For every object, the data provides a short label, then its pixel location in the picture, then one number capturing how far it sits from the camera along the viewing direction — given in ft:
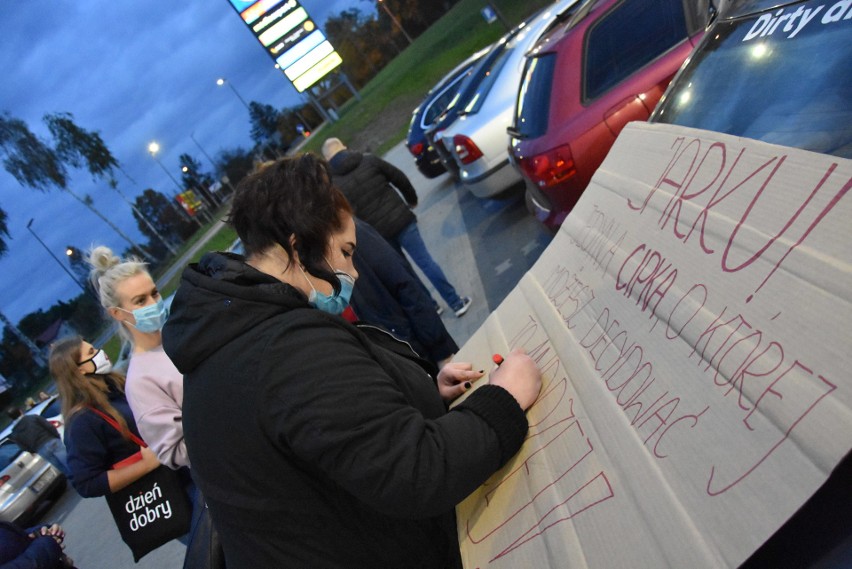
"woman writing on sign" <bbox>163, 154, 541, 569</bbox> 3.54
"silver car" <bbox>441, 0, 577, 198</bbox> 21.04
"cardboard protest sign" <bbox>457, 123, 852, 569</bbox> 2.35
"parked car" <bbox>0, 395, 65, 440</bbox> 35.51
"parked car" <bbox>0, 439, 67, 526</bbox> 29.94
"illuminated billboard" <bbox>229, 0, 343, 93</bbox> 100.32
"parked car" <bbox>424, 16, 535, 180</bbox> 25.52
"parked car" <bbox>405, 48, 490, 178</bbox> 35.24
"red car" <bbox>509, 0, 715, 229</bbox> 11.83
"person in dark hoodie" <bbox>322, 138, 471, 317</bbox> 16.05
